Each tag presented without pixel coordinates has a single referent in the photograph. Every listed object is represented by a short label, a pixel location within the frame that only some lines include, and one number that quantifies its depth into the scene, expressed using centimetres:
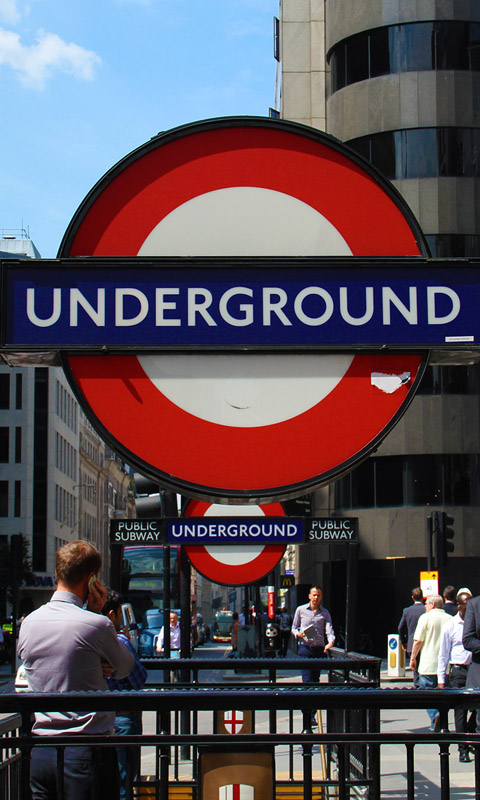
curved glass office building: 3362
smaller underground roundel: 1151
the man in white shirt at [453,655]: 1188
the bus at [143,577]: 3588
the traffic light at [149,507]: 1071
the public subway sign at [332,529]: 1197
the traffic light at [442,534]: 2377
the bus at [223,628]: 6862
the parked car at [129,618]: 2308
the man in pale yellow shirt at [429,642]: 1293
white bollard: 2398
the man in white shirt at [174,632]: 1950
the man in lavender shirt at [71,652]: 369
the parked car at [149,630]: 3582
